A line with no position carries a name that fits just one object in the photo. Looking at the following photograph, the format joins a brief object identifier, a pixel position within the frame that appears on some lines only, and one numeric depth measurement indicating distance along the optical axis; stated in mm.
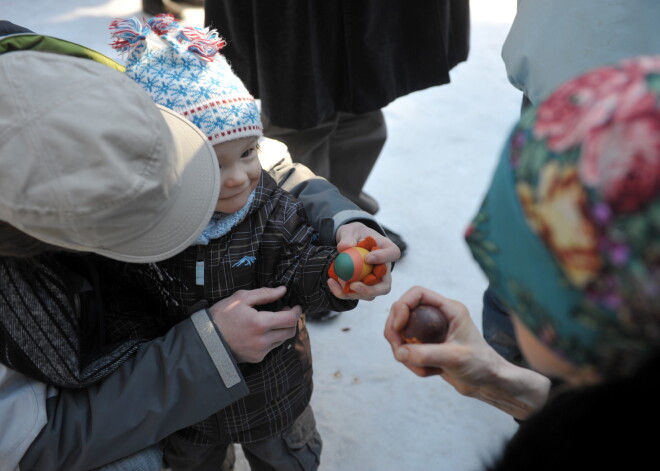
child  1223
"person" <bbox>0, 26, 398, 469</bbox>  888
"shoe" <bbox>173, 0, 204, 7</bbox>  4289
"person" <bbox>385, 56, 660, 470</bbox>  536
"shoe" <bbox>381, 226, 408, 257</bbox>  2447
